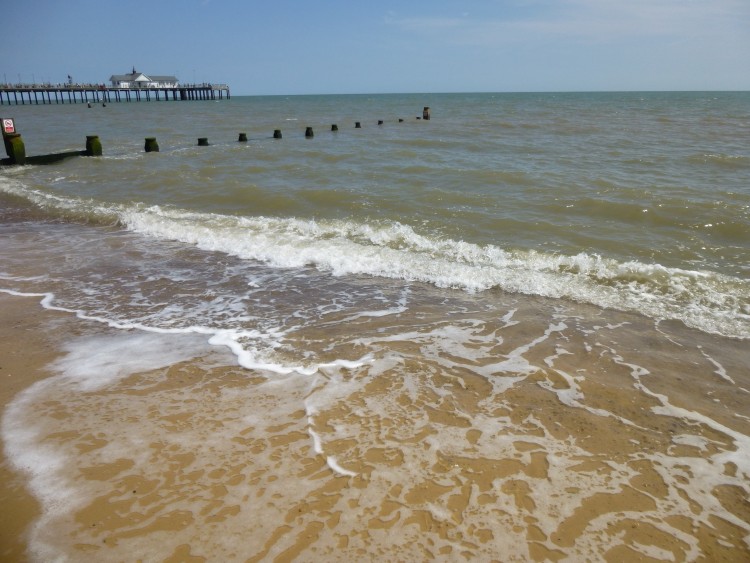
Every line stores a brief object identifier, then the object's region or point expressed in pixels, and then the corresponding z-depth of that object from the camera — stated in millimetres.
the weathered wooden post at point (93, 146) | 18631
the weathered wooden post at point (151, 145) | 20125
